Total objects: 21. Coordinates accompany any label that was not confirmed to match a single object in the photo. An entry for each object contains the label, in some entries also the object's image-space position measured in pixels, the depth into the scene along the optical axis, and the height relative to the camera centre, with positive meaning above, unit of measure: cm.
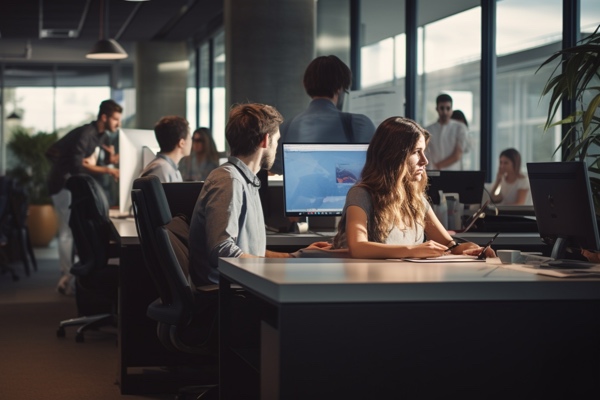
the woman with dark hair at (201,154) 895 +29
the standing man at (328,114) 528 +40
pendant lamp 1196 +168
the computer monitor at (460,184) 524 +2
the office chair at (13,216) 1027 -38
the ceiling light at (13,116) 1860 +131
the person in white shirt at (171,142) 607 +27
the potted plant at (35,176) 1559 +11
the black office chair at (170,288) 371 -42
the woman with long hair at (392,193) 367 -3
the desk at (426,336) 230 -38
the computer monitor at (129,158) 673 +18
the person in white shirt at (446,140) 862 +43
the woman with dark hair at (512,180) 796 +6
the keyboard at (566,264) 305 -25
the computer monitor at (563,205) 311 -6
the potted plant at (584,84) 393 +45
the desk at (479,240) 457 -27
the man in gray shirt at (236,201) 373 -7
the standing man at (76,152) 862 +28
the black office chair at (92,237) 601 -35
